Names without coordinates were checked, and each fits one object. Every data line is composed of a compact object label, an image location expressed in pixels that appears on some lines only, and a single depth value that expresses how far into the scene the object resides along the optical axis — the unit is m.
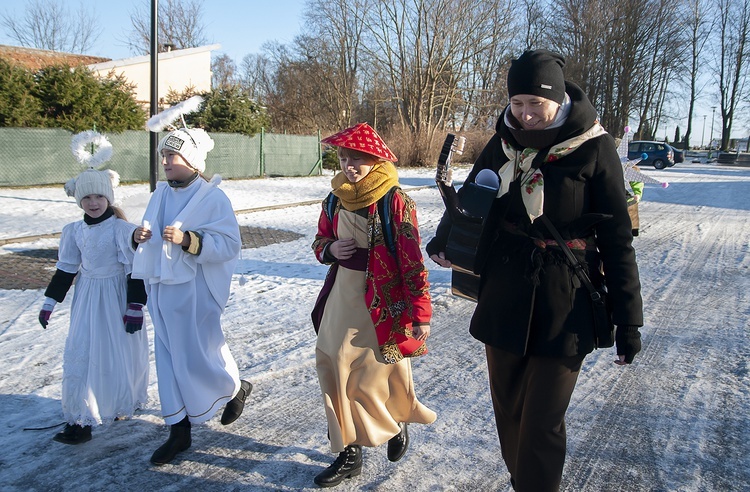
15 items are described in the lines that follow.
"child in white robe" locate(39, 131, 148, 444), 3.44
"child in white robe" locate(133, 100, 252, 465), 3.32
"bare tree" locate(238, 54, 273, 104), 52.21
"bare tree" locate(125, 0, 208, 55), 46.12
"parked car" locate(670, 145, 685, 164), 41.38
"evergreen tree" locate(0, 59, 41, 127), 15.87
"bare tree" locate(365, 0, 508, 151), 33.81
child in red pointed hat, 3.07
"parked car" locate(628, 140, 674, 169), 37.56
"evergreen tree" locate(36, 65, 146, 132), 16.97
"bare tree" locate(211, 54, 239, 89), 50.97
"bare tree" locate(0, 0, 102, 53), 44.44
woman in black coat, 2.43
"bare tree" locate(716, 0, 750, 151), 54.25
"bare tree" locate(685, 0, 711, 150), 53.69
